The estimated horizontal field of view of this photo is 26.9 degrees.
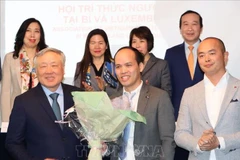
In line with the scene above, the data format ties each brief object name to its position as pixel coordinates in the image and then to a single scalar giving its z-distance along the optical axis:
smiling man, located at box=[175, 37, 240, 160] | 3.31
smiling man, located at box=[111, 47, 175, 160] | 3.33
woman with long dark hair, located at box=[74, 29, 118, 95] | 4.88
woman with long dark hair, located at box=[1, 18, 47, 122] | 5.15
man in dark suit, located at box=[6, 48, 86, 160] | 3.27
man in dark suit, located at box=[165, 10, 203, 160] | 5.04
